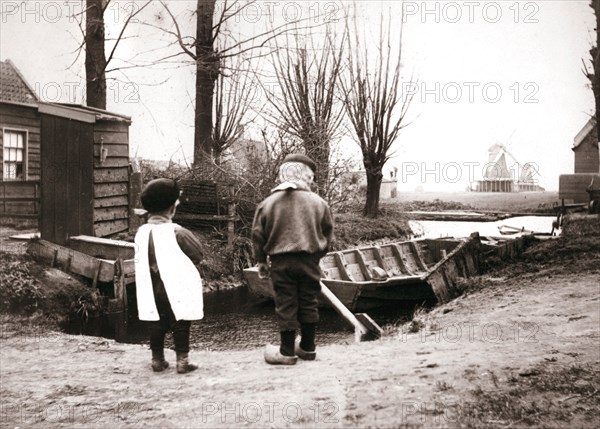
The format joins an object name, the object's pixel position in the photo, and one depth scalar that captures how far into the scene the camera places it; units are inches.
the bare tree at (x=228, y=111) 607.8
